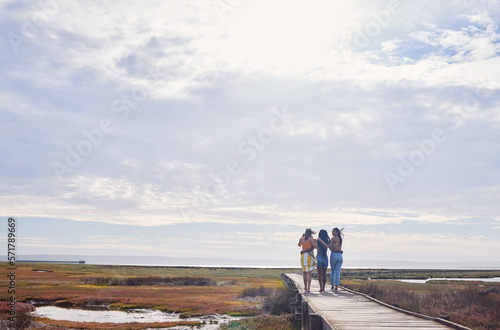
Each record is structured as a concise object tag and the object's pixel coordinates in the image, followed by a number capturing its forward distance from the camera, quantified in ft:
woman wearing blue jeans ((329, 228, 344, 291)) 55.31
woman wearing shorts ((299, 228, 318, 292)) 53.26
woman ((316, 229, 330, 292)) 56.79
